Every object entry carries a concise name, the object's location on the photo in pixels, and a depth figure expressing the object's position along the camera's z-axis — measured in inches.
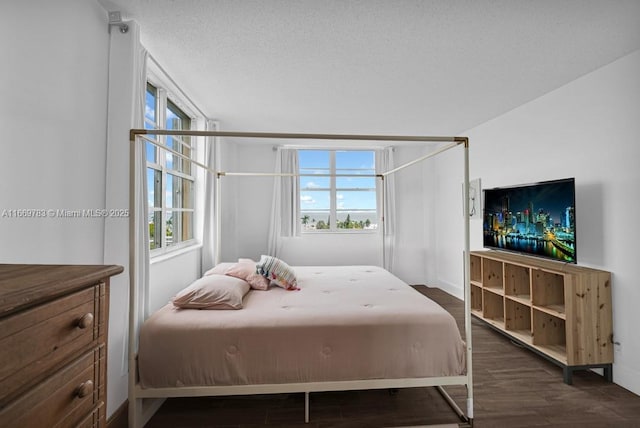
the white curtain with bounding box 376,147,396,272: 210.4
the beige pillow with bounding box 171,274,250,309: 86.6
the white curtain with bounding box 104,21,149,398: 74.2
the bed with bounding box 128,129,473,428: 74.2
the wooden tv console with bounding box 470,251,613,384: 98.1
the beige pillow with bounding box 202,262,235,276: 118.4
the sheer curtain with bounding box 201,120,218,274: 145.3
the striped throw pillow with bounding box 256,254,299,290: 111.2
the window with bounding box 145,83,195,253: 109.4
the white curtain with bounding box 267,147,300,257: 204.2
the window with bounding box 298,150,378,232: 215.2
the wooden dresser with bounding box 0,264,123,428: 25.3
